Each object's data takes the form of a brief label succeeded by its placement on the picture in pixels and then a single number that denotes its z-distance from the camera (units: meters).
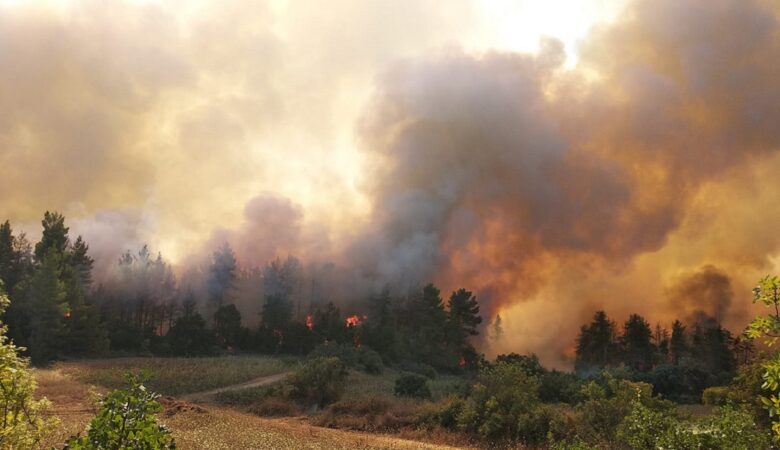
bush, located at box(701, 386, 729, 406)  39.96
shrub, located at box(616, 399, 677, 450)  11.39
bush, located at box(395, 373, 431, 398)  48.91
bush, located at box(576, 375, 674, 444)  25.47
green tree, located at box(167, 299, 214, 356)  76.69
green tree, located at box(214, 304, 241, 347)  85.38
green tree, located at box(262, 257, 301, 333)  93.31
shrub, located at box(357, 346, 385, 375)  68.12
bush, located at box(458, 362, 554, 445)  31.00
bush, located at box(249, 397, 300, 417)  39.66
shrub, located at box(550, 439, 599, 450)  11.24
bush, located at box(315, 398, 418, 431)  35.56
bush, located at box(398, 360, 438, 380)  74.24
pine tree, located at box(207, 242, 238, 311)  104.88
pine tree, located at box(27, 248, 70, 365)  62.34
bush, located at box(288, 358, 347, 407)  43.56
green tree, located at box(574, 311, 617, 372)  92.25
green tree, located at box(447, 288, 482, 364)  94.97
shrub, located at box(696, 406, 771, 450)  10.30
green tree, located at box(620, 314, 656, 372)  86.19
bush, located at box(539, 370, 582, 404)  46.28
